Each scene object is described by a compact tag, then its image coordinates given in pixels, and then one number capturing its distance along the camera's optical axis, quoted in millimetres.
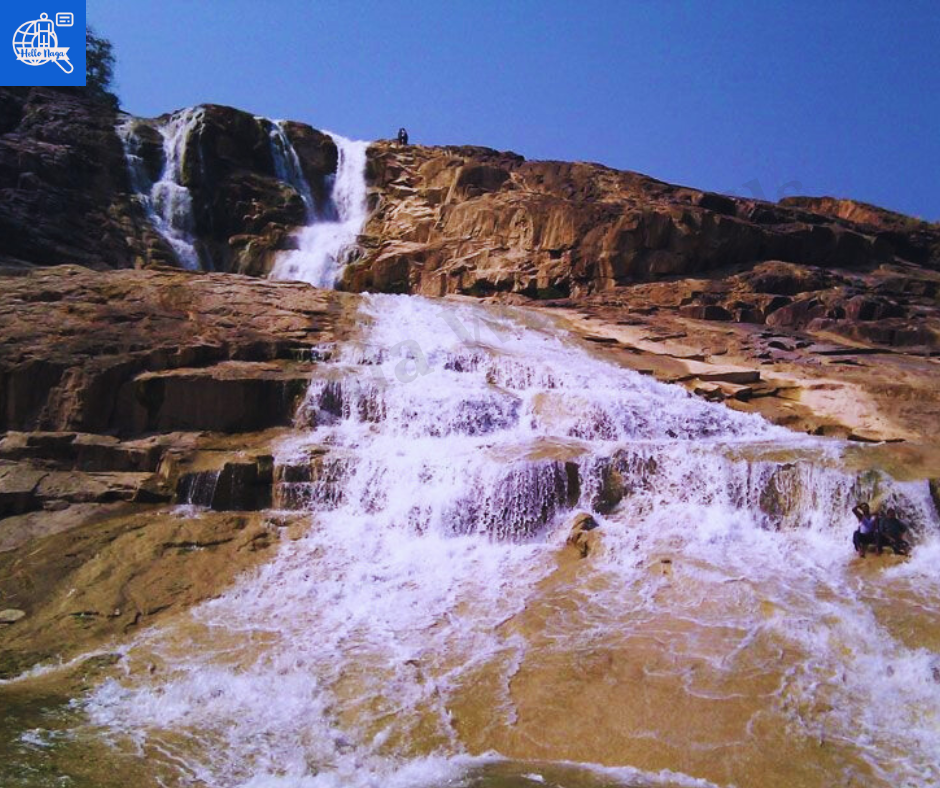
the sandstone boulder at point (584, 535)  9016
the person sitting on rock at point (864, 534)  8789
